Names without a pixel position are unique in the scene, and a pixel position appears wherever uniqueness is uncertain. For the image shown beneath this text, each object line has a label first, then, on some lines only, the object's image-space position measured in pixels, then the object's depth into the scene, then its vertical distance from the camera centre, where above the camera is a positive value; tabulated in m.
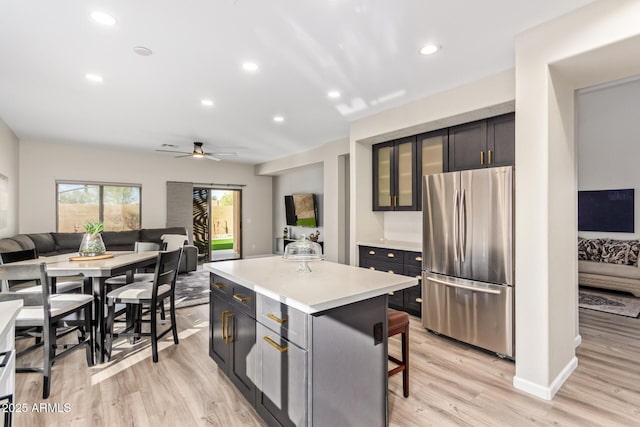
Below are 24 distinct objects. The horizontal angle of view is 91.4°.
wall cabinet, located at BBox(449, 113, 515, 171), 3.09 +0.72
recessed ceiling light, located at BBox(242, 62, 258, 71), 2.88 +1.39
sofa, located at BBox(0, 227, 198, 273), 5.65 -0.51
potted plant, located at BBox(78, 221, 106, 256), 3.16 -0.27
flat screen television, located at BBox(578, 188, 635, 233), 5.23 +0.01
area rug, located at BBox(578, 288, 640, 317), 4.12 -1.32
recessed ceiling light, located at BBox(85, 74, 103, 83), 3.08 +1.38
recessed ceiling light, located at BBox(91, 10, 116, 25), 2.11 +1.37
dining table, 2.60 -0.47
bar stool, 2.14 -0.87
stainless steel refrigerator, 2.78 -0.44
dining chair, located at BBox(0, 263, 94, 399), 2.22 -0.73
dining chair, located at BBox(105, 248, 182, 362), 2.76 -0.71
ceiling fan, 5.99 +1.23
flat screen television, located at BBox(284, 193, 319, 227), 7.50 +0.10
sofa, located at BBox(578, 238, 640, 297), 4.72 -0.85
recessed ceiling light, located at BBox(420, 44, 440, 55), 2.58 +1.38
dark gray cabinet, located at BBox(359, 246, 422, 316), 3.81 -0.70
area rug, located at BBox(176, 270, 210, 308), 4.62 -1.27
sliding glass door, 8.47 -0.24
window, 6.57 +0.23
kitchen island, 1.55 -0.72
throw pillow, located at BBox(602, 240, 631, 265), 4.89 -0.66
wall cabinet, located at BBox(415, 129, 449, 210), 3.67 +0.72
